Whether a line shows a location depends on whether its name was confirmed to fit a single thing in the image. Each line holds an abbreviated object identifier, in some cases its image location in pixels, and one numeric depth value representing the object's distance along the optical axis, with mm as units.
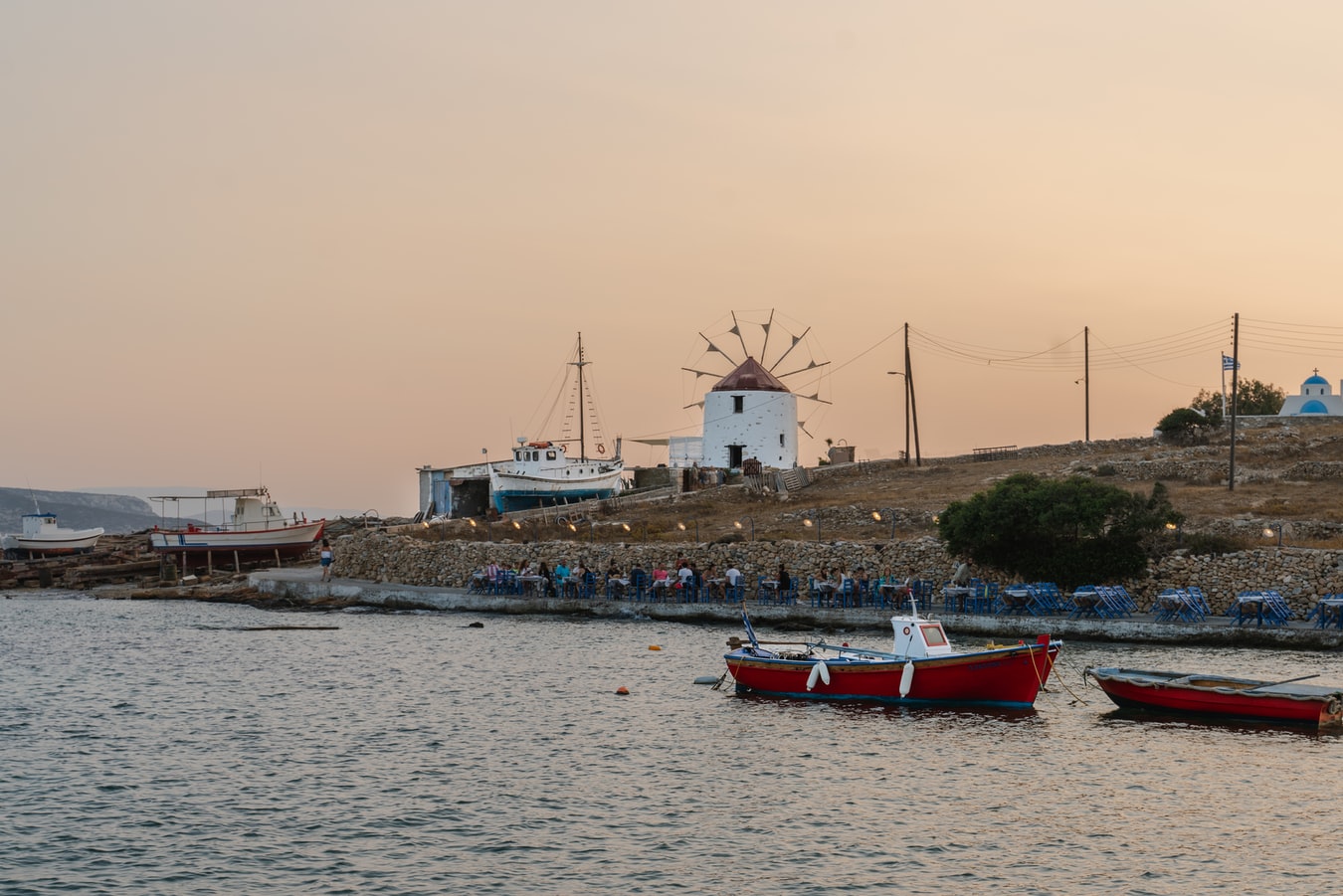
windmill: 89500
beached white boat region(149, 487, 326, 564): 69875
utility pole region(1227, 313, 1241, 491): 53344
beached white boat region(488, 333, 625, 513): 70375
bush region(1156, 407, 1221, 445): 75275
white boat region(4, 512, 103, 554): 89750
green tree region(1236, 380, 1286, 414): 103250
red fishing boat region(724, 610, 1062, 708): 26328
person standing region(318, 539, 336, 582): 55397
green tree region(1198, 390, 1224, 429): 113306
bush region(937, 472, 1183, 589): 38938
